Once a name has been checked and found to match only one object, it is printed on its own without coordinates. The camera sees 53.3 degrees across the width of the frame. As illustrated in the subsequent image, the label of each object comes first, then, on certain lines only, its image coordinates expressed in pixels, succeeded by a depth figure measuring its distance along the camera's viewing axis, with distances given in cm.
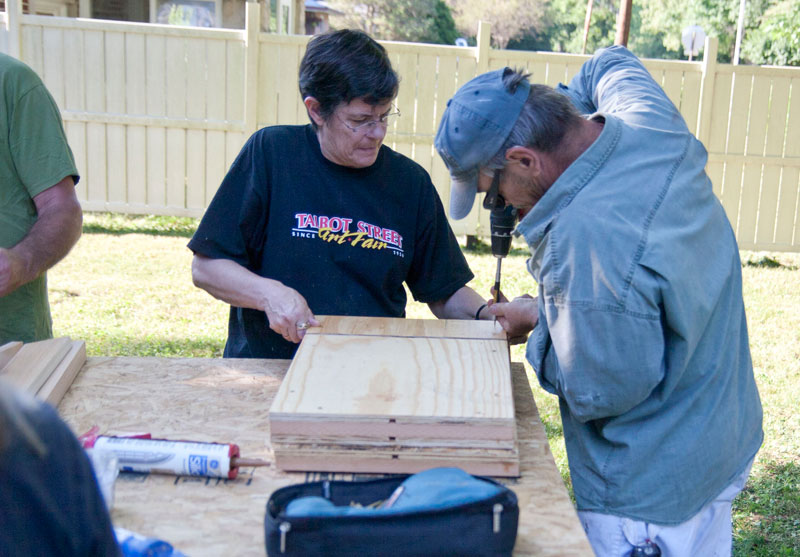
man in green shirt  267
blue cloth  140
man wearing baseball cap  172
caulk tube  179
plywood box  173
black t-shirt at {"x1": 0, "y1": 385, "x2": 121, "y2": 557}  91
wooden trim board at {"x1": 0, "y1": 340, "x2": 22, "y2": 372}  216
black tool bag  137
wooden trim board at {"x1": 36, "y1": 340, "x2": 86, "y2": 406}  210
